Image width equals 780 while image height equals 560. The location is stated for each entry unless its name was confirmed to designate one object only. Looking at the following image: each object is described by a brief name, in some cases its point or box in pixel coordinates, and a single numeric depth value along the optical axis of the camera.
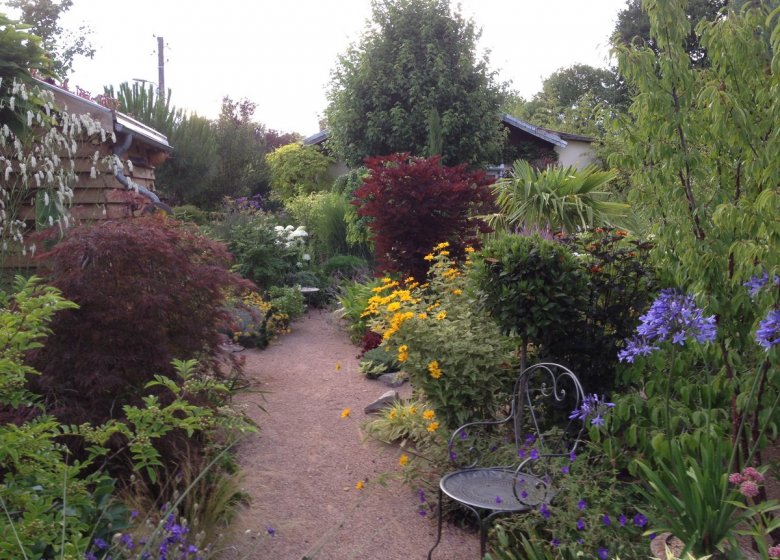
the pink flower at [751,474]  2.50
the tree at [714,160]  2.91
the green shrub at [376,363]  6.77
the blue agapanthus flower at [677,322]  2.72
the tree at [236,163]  19.05
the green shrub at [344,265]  11.55
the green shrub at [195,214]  14.04
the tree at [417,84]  15.91
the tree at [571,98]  27.48
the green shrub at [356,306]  8.34
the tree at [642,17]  24.28
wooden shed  6.83
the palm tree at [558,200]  9.09
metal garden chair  3.26
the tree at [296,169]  18.94
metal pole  22.55
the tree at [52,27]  21.91
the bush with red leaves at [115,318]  3.60
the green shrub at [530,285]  4.25
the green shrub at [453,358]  4.48
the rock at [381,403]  5.63
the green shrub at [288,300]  9.17
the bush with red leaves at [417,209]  7.20
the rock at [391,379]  6.51
